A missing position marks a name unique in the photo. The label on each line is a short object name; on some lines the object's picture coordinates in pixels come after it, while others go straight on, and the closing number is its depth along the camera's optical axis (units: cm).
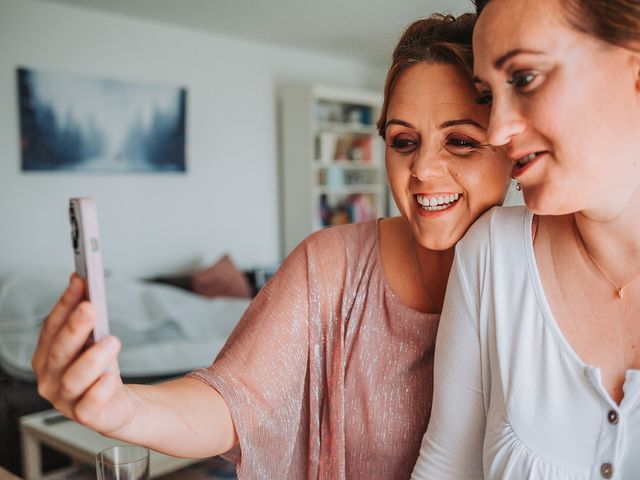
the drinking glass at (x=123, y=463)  94
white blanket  328
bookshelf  570
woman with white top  80
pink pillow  458
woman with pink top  112
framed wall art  421
